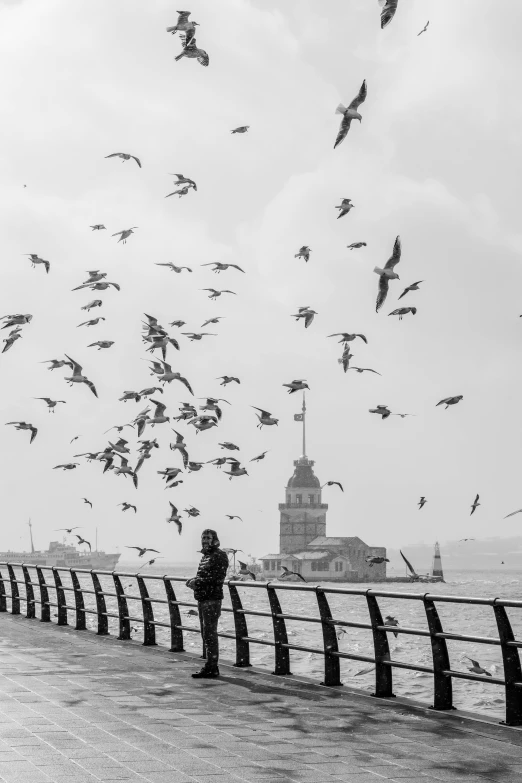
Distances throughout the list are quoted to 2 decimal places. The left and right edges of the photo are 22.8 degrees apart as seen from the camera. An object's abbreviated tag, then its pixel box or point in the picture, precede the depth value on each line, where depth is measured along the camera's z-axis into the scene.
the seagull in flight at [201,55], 19.11
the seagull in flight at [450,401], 24.25
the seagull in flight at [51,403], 30.23
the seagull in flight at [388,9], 13.70
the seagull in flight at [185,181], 25.69
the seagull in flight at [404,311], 23.71
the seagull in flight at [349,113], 16.61
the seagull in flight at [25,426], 31.99
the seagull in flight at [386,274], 17.73
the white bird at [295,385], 27.45
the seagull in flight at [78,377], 29.95
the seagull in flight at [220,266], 26.27
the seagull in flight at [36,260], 28.39
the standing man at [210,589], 15.84
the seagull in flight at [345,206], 23.64
